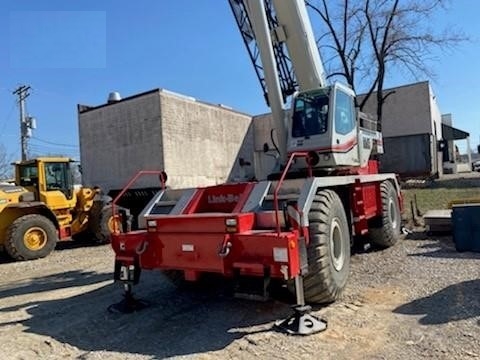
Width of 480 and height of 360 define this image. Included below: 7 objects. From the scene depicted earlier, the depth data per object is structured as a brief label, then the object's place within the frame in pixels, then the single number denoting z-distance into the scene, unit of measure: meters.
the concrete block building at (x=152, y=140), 20.73
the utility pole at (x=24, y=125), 33.94
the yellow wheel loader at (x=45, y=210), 12.17
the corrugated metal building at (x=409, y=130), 26.47
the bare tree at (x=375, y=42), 20.62
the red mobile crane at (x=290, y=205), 4.96
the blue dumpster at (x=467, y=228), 8.41
